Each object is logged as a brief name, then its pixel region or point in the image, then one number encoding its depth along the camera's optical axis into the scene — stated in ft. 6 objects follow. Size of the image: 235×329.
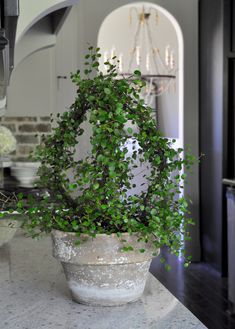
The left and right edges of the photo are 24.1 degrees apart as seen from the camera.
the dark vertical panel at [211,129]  17.53
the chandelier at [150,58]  27.25
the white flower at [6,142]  13.45
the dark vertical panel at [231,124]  17.40
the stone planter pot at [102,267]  3.63
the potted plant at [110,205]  3.58
